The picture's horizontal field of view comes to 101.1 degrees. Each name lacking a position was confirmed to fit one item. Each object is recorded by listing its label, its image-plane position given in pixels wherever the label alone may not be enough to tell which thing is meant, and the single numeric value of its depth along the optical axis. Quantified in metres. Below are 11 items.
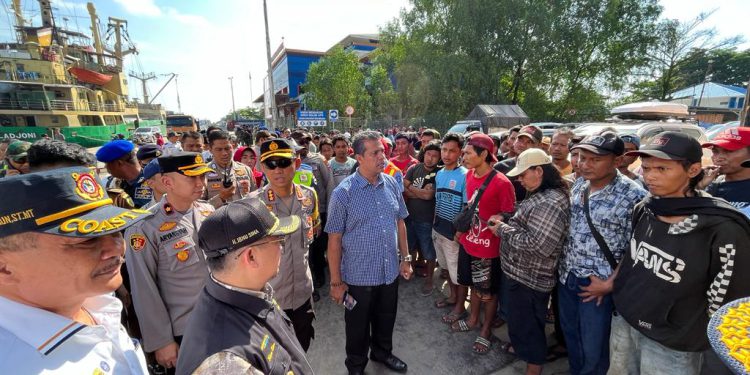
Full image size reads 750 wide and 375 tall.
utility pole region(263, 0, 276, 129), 15.12
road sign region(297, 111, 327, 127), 14.71
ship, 24.89
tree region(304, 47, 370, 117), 30.72
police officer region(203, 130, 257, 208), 3.74
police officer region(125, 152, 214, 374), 1.97
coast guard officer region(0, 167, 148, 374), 0.86
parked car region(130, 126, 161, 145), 27.54
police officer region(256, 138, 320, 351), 2.56
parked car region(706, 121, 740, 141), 11.25
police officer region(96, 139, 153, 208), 3.29
